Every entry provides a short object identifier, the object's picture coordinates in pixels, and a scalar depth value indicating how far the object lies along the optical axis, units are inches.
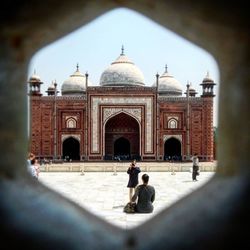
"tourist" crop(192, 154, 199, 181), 523.2
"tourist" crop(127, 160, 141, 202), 298.5
